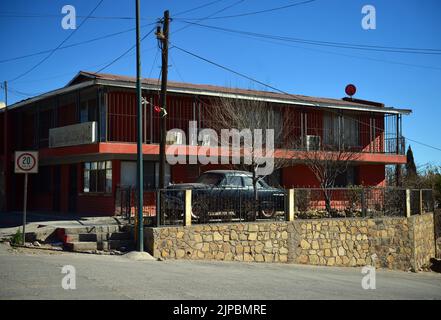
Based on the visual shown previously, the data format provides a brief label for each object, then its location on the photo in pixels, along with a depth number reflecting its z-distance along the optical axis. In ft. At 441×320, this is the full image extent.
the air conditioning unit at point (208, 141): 72.28
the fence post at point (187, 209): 47.09
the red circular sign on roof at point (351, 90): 105.40
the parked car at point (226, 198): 47.91
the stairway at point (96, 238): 47.11
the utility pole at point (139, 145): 45.03
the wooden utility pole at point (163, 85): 57.67
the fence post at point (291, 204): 53.88
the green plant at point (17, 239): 48.93
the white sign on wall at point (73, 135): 65.67
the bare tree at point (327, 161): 75.46
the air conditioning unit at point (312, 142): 80.18
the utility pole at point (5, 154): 85.35
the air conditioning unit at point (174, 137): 69.26
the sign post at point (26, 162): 48.88
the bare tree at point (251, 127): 69.62
